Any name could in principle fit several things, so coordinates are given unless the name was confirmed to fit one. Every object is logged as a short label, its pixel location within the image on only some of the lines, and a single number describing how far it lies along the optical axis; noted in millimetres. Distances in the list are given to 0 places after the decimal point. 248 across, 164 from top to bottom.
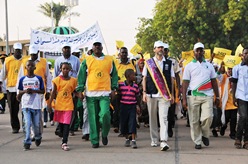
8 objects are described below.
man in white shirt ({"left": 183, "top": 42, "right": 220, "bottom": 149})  11753
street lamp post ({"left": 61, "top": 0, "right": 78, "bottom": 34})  41337
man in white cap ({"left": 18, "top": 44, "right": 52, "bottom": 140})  13227
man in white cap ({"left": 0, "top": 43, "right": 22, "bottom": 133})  14808
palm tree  71425
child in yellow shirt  11806
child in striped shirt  12233
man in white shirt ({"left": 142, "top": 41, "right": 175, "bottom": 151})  11667
